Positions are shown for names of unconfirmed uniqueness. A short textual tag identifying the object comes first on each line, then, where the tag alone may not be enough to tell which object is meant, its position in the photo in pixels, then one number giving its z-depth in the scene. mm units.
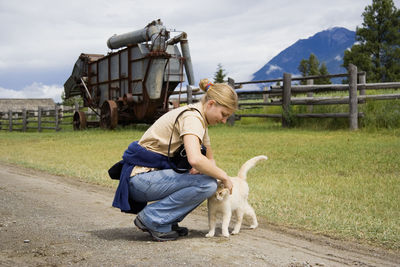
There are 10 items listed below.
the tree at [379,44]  35062
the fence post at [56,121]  25312
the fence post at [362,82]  15430
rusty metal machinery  18141
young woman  3967
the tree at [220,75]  49025
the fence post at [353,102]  14656
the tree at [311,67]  48375
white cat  4188
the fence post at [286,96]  16984
